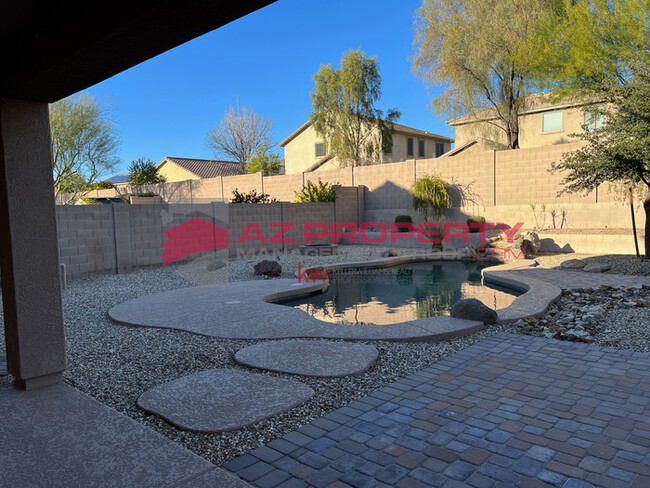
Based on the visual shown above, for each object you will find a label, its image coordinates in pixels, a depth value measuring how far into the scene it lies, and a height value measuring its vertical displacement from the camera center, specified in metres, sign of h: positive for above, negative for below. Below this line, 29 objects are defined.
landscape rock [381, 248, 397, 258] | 11.94 -1.00
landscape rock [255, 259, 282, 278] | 9.24 -1.00
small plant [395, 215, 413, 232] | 15.68 -0.10
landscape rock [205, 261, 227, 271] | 10.23 -1.00
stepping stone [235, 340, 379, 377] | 3.63 -1.21
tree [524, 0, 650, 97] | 10.52 +4.13
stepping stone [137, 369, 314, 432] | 2.77 -1.22
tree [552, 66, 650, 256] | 7.52 +1.12
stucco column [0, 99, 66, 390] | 3.11 -0.14
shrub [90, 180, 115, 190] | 27.96 +2.54
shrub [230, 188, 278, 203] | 15.03 +0.76
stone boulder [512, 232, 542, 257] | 11.57 -0.81
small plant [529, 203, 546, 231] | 13.16 -0.12
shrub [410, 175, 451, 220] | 15.30 +0.68
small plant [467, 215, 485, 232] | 13.82 -0.18
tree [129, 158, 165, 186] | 27.33 +3.22
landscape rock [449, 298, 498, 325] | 4.99 -1.10
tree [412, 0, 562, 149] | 15.70 +5.97
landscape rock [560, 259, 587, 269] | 9.15 -1.09
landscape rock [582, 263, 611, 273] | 8.57 -1.11
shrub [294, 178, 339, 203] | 16.14 +0.93
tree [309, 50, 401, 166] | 24.78 +6.03
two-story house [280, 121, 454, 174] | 27.84 +4.66
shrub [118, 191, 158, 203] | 23.31 +1.56
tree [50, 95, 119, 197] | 19.47 +3.86
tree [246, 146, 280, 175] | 27.50 +3.51
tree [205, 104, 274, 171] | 32.78 +6.42
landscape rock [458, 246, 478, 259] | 11.93 -1.05
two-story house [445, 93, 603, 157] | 18.81 +3.84
